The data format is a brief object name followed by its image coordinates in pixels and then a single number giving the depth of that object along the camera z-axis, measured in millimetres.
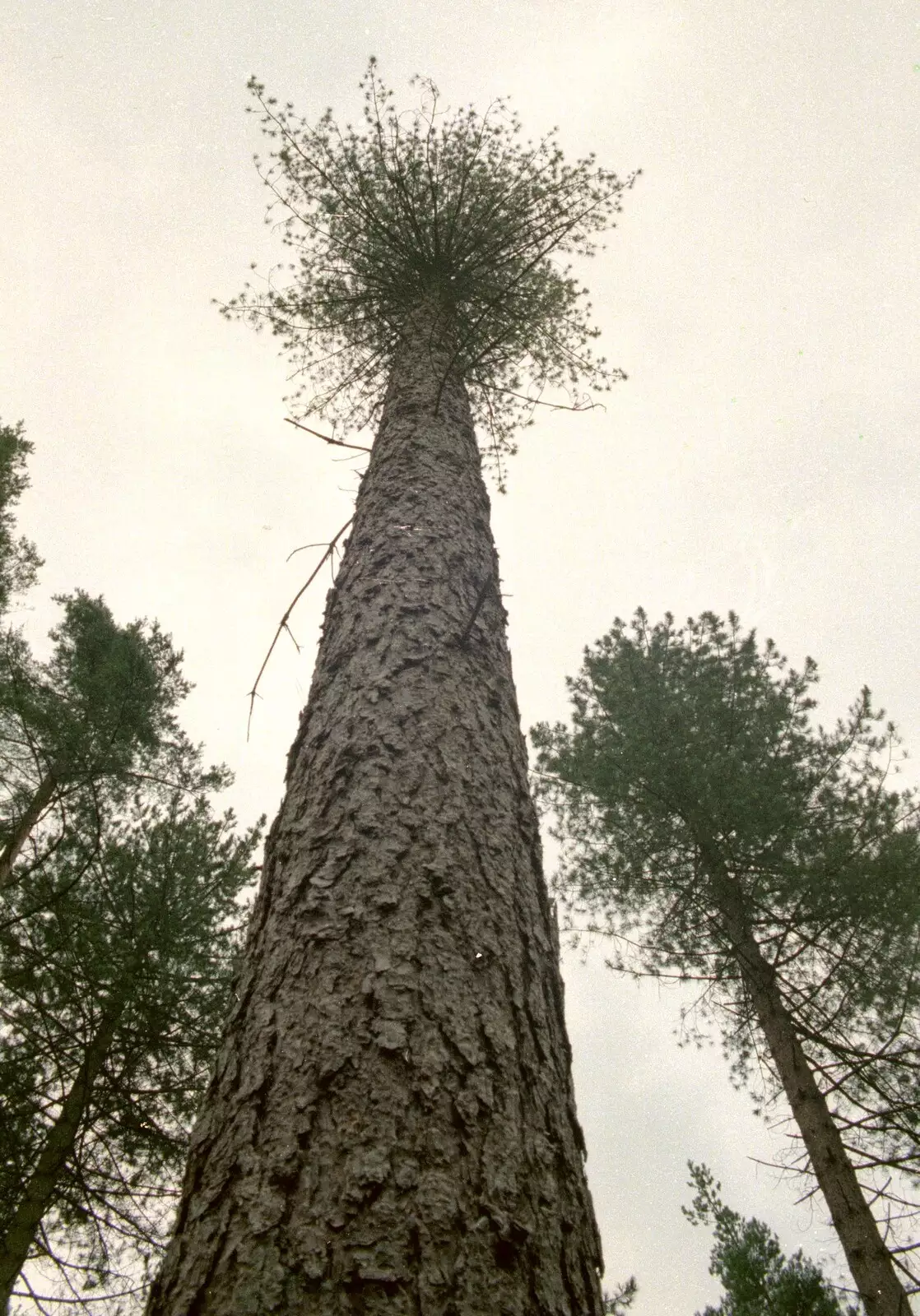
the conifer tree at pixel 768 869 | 6133
